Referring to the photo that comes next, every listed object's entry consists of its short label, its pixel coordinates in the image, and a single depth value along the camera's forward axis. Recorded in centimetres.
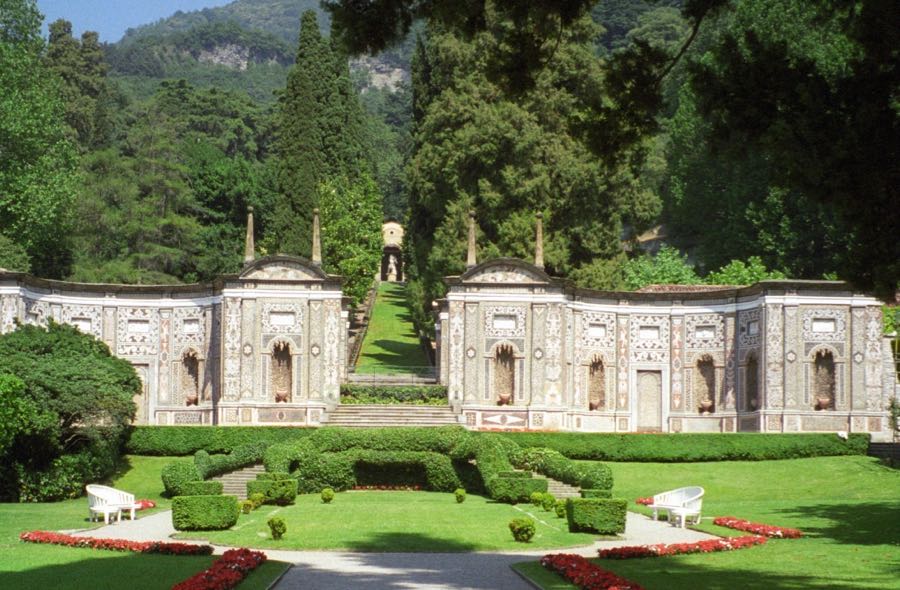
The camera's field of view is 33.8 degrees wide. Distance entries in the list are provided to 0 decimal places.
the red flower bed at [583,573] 2077
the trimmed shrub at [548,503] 3569
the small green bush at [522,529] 2827
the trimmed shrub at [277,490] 3750
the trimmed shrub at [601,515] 2965
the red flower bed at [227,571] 2031
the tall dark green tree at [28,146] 6306
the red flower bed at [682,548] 2556
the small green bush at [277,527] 2816
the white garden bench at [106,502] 3316
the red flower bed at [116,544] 2586
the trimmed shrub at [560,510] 3384
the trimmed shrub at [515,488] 3831
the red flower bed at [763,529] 2953
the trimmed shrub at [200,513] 3012
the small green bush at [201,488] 3312
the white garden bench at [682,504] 3228
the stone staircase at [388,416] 5016
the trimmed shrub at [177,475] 3931
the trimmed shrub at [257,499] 3675
